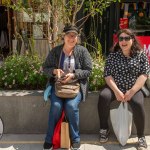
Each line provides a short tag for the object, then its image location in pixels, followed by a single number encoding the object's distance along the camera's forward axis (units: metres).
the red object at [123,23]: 8.72
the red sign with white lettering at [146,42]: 5.23
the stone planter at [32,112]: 4.57
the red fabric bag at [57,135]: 4.20
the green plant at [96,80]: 4.75
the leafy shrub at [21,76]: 4.82
